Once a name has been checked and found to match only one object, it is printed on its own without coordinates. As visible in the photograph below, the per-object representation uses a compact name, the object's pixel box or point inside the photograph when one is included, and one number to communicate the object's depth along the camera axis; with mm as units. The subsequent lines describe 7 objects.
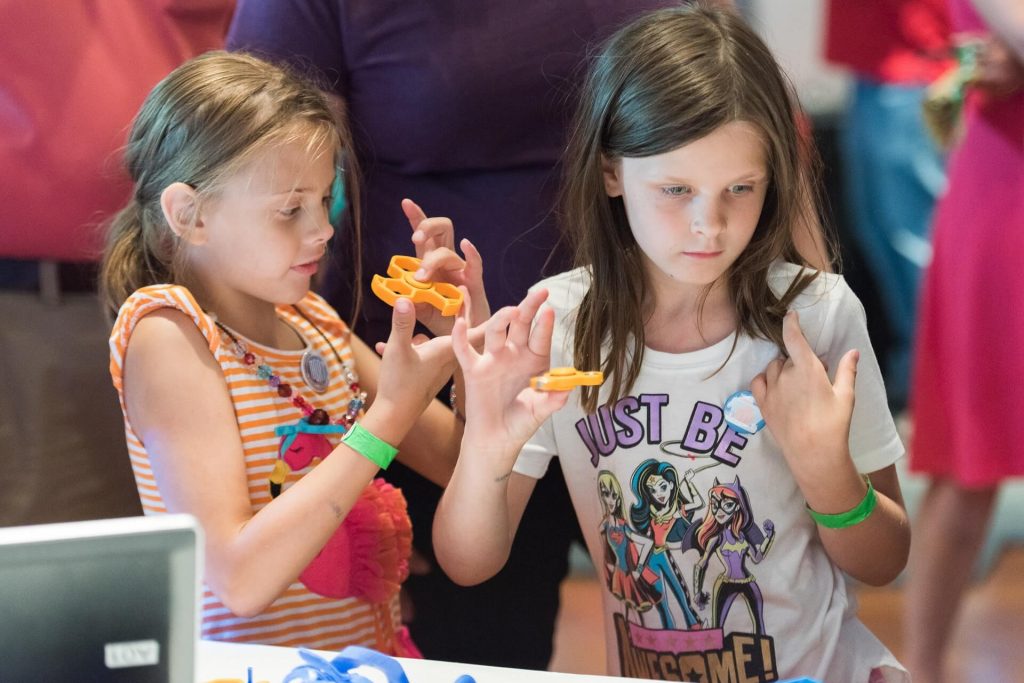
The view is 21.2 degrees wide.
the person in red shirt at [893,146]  3789
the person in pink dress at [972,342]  2670
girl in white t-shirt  2117
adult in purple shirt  2291
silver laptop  1775
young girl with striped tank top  2141
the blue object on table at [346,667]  1970
